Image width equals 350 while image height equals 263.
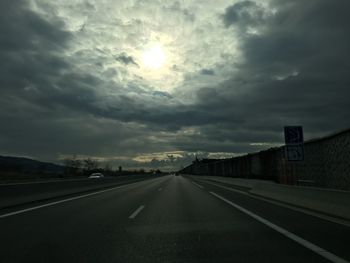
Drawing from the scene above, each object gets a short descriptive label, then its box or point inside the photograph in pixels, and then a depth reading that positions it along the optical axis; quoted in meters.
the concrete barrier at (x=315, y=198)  12.54
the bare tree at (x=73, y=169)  107.75
